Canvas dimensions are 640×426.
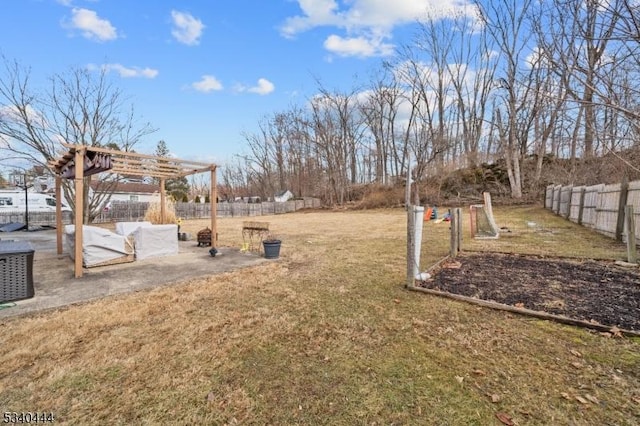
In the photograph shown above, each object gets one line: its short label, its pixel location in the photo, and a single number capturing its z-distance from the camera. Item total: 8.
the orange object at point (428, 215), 14.80
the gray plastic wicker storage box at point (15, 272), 3.63
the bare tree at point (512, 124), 16.80
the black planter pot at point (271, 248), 6.32
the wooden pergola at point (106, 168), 4.80
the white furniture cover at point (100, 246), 5.34
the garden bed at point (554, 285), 3.23
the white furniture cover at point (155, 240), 6.08
